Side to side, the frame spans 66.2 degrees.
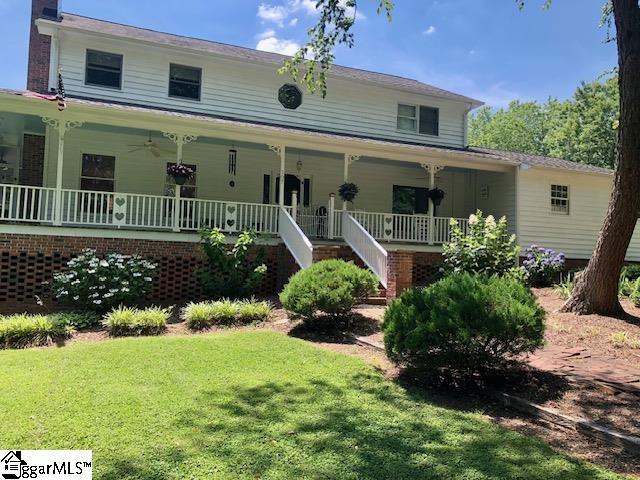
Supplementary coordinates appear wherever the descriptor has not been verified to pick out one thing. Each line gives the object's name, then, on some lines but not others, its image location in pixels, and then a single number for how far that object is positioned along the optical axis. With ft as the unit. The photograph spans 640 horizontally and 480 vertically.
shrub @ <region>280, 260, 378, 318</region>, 25.13
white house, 35.37
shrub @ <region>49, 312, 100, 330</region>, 26.88
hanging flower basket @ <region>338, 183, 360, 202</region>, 43.88
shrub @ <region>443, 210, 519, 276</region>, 38.40
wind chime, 47.67
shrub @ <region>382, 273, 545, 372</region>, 16.85
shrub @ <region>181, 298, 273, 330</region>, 27.91
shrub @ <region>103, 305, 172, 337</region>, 26.18
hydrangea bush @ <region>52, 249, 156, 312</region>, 29.48
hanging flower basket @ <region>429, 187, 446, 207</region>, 48.01
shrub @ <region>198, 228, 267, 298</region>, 34.12
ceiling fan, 44.29
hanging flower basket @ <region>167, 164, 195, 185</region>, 37.42
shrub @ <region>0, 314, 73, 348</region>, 24.41
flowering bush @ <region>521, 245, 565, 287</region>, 42.04
